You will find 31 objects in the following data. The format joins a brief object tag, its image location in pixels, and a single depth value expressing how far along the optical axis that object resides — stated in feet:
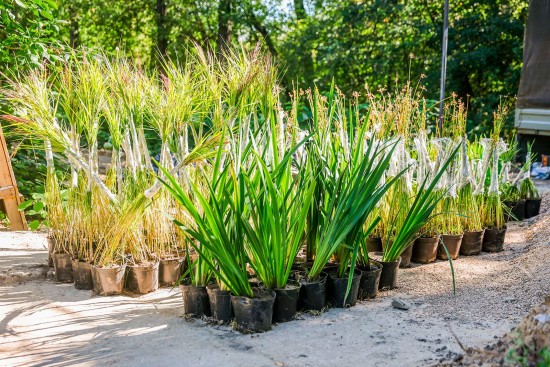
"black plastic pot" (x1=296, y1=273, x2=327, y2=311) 11.28
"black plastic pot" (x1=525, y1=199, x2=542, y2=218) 21.30
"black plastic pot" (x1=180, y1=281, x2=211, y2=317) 11.09
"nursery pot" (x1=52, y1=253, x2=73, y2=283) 13.42
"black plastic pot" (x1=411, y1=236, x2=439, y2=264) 14.92
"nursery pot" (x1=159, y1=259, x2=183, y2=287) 13.15
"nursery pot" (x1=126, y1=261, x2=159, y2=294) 12.62
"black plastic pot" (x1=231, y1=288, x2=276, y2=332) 10.30
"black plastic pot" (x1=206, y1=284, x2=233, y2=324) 10.71
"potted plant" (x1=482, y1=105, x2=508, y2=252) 16.56
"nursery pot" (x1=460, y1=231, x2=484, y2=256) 16.01
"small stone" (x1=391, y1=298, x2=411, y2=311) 11.42
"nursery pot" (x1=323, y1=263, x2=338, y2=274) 12.27
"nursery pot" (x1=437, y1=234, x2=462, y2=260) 15.44
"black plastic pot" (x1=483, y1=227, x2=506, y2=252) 16.48
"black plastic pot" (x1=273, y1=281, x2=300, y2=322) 10.82
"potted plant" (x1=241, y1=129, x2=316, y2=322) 10.39
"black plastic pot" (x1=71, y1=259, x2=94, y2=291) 12.91
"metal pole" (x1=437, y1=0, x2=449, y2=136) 25.27
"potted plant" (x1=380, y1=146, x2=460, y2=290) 12.64
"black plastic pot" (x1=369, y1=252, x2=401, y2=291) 12.85
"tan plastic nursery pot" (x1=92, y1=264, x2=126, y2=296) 12.42
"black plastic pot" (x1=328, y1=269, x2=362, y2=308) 11.62
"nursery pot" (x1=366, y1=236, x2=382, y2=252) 14.85
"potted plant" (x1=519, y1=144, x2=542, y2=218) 21.30
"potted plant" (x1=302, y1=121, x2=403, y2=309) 11.10
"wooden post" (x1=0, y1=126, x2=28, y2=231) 18.34
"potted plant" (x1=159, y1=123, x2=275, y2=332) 10.12
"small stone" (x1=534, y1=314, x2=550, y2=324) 7.98
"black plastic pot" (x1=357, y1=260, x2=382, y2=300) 12.17
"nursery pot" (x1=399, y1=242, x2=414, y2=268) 14.64
